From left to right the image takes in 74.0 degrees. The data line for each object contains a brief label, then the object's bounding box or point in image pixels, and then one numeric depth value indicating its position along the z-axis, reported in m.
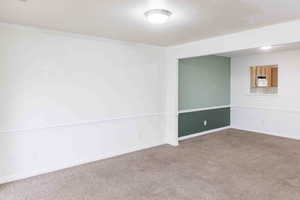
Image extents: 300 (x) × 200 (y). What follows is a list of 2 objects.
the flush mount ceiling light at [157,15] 2.26
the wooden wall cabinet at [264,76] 5.97
